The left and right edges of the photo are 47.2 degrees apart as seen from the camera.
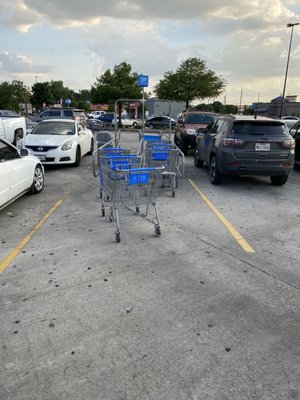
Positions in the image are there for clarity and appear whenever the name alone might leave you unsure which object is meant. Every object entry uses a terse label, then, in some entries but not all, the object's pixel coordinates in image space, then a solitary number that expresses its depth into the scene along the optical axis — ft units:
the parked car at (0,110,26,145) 45.24
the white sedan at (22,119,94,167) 34.09
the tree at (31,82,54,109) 295.07
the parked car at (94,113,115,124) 136.98
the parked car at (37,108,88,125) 75.25
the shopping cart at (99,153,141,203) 18.16
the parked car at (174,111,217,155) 45.11
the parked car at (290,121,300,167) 35.25
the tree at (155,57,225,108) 125.90
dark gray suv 25.53
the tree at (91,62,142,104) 131.75
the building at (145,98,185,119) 187.64
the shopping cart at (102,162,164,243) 15.96
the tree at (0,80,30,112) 209.97
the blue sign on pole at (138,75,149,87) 36.63
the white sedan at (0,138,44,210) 19.24
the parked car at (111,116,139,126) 123.44
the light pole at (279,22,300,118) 106.44
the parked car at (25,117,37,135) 76.24
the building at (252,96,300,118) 206.49
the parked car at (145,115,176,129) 113.09
